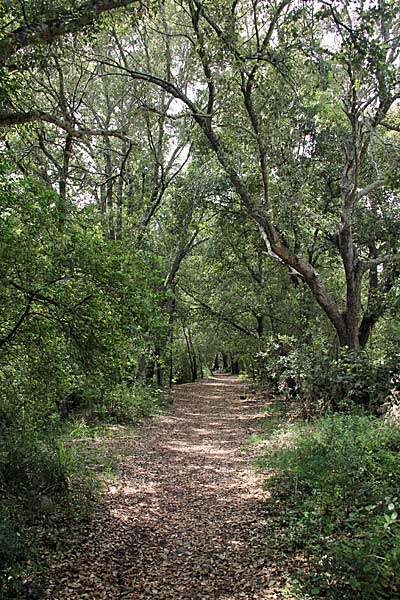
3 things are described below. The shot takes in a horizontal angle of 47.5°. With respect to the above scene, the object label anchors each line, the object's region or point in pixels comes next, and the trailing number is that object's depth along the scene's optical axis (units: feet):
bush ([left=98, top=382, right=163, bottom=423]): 40.68
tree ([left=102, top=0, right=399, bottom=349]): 22.65
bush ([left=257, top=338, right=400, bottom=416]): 30.83
